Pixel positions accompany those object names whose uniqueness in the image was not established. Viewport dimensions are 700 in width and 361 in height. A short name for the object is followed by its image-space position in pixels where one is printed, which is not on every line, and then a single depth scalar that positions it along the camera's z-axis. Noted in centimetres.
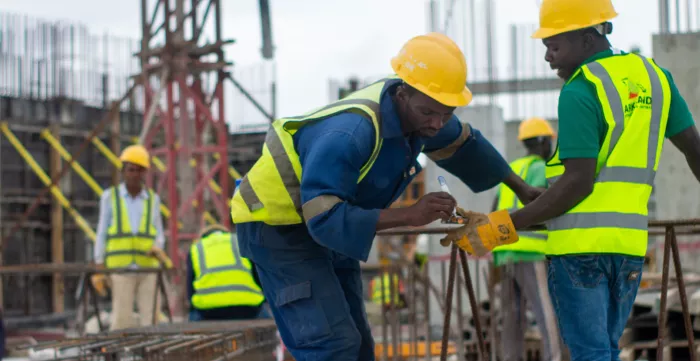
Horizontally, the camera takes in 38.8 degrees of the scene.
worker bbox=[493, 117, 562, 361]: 781
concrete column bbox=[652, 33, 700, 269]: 1259
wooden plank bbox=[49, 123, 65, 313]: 2083
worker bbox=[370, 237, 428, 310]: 1620
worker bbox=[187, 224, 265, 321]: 812
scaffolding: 1691
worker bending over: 371
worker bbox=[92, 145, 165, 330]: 1003
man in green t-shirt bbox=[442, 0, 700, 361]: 387
